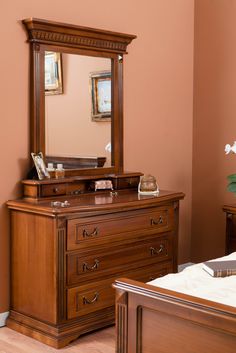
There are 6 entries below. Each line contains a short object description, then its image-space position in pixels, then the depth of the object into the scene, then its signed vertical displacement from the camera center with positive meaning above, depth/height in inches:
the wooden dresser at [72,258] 130.1 -28.6
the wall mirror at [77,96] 143.5 +10.5
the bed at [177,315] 78.8 -25.6
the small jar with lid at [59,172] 145.7 -9.1
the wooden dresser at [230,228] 165.8 -25.9
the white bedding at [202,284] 88.8 -24.1
